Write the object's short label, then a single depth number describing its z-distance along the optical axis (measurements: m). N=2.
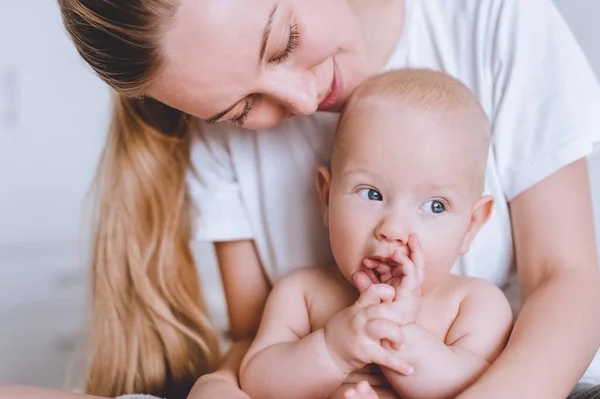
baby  1.00
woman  1.05
